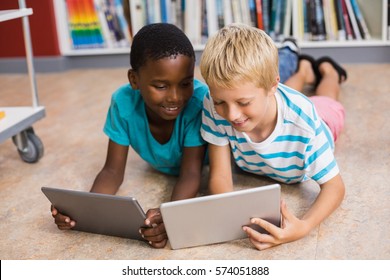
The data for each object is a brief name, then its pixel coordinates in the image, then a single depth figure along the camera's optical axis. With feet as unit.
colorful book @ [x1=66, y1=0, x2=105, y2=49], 10.37
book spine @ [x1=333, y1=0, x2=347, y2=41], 9.34
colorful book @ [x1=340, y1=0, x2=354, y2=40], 9.31
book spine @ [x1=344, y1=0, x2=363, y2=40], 9.27
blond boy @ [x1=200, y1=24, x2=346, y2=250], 3.98
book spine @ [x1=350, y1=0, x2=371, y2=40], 9.28
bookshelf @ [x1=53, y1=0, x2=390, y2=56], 9.34
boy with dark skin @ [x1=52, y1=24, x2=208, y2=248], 4.35
